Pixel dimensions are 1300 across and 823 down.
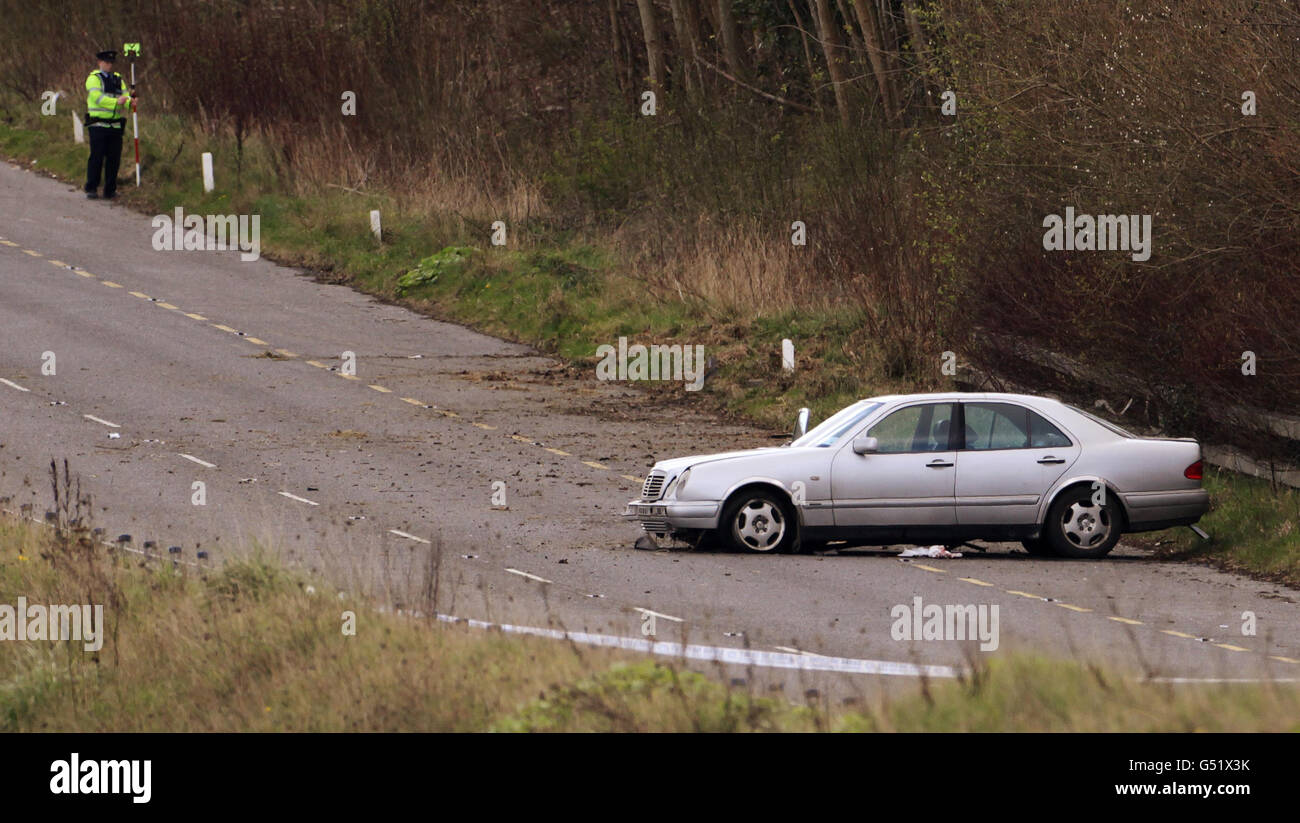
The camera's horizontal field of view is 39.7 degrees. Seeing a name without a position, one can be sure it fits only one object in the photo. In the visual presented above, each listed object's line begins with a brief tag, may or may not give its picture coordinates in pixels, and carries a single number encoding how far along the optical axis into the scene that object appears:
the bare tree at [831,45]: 28.95
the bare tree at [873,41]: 28.31
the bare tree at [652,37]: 35.03
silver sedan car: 15.15
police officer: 31.28
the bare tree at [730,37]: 34.12
